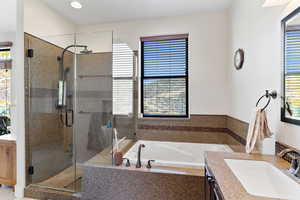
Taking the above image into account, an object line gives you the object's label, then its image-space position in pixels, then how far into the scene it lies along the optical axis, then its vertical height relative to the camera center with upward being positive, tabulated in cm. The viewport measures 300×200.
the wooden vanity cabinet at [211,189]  92 -61
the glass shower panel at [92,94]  274 +6
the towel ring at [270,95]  136 +3
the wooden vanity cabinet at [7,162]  228 -95
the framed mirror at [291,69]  113 +22
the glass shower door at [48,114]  227 -26
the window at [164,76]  297 +42
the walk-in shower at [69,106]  231 -14
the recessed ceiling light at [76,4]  248 +149
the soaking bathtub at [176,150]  255 -88
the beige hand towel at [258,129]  137 -26
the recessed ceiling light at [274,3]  124 +77
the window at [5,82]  317 +31
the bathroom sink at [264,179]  91 -52
